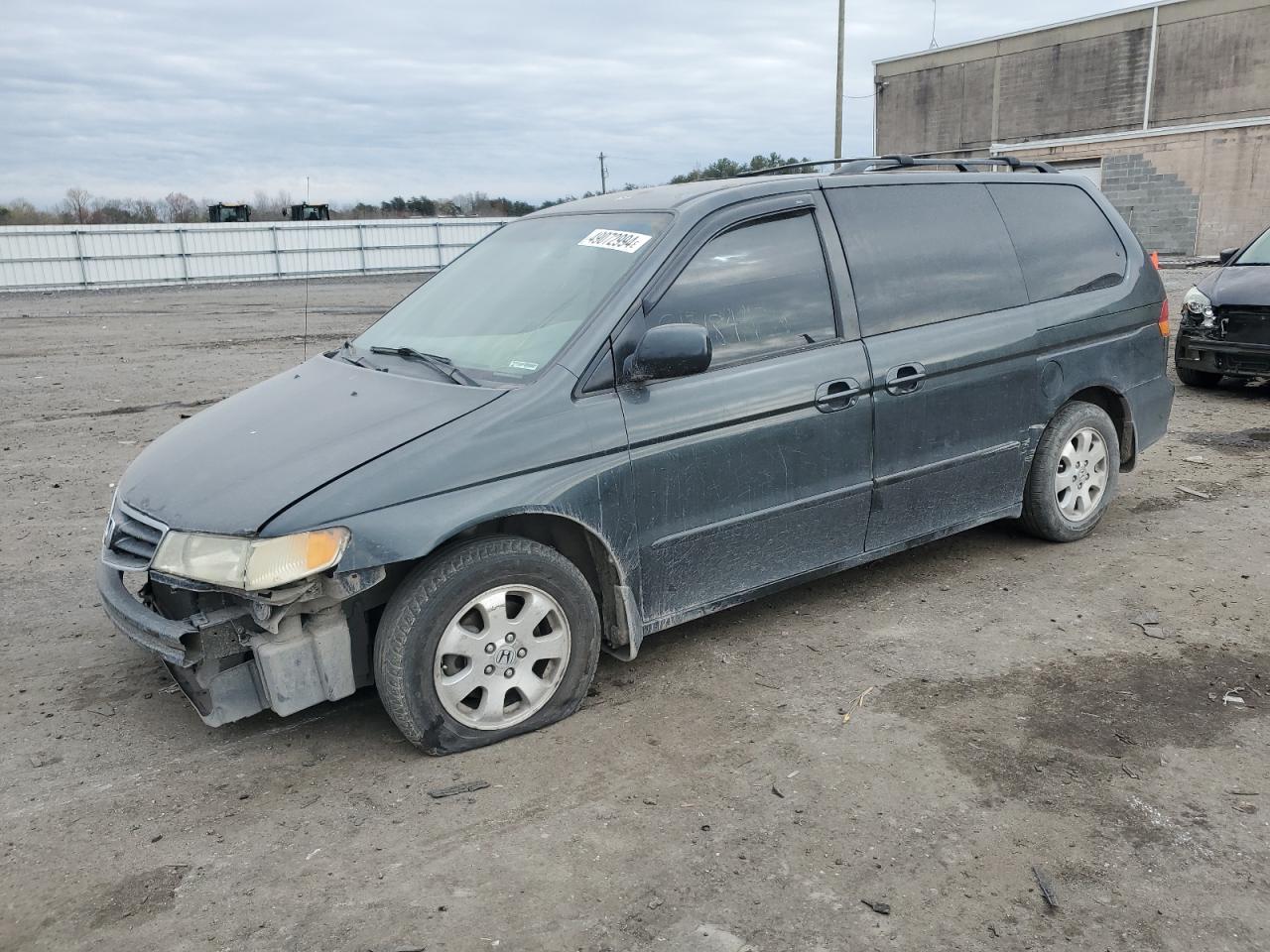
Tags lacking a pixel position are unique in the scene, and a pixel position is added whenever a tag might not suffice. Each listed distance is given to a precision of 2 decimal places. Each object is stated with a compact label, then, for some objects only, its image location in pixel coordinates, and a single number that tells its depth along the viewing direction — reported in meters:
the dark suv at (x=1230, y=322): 8.47
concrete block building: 30.33
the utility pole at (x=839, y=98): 27.12
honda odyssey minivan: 3.17
